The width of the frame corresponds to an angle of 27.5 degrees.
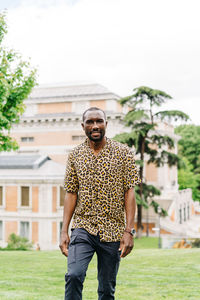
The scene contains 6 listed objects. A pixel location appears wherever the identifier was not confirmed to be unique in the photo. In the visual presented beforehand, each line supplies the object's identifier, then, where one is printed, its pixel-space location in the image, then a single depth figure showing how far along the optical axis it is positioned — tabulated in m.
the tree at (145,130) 27.80
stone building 30.81
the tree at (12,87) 14.14
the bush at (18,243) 26.10
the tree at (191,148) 65.72
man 3.73
